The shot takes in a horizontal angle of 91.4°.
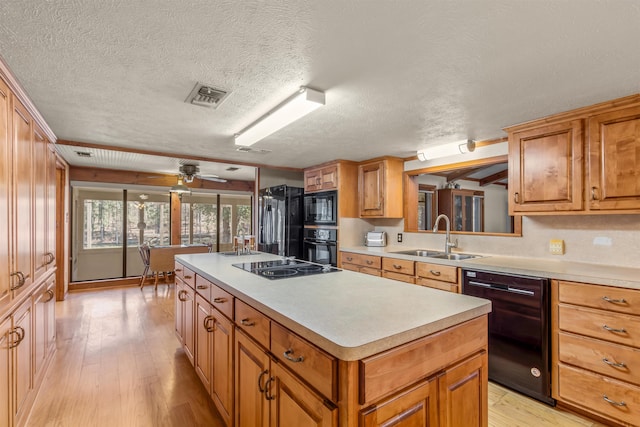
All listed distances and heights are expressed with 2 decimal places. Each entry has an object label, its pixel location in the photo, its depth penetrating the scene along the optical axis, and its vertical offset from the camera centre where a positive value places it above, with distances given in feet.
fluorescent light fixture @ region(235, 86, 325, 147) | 6.21 +2.27
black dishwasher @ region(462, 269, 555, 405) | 6.98 -2.76
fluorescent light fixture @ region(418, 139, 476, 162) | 10.16 +2.24
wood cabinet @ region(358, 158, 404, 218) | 12.73 +1.10
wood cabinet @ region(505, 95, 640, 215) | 6.63 +1.27
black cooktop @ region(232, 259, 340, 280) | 6.53 -1.23
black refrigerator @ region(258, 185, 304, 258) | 15.03 -0.23
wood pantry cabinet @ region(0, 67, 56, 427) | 5.14 -0.76
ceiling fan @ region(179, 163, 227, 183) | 15.79 +2.30
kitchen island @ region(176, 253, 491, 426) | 3.18 -1.67
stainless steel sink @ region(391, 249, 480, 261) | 10.43 -1.38
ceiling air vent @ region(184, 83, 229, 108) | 6.23 +2.52
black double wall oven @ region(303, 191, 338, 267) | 13.69 -0.58
